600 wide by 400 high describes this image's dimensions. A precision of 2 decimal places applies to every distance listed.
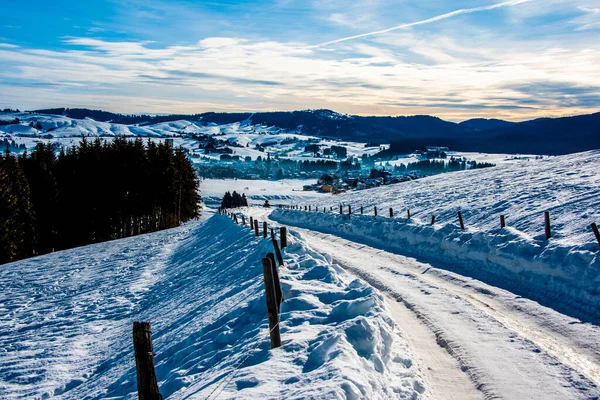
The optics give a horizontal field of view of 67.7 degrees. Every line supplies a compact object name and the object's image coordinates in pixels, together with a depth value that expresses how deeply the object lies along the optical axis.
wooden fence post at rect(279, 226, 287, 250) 15.74
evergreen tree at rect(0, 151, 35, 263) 37.12
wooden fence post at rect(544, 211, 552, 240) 16.04
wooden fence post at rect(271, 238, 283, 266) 12.95
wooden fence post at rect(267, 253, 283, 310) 8.32
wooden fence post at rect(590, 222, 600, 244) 13.02
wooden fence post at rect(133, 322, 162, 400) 5.09
